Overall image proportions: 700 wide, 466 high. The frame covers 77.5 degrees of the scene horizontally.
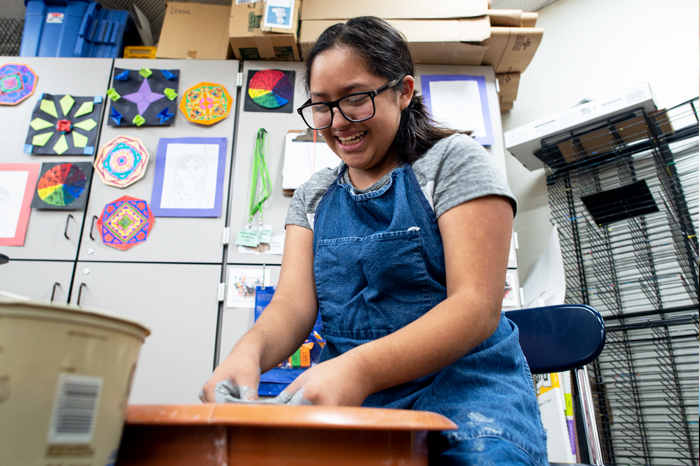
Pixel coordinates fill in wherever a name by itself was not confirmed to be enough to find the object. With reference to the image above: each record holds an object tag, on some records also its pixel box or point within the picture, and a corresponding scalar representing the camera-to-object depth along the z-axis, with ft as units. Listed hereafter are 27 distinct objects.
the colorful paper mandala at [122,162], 6.01
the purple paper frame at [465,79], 6.38
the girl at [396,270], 1.77
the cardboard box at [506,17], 6.16
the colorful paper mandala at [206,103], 6.26
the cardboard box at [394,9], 6.12
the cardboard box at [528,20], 6.21
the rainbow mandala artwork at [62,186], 5.92
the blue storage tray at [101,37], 6.93
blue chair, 2.77
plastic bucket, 0.75
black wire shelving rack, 5.31
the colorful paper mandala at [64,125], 6.23
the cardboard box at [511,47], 6.14
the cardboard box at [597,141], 6.04
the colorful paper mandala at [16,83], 6.45
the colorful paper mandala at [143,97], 6.27
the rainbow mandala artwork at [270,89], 6.35
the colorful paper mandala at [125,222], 5.73
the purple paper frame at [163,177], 5.83
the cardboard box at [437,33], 6.05
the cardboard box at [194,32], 6.63
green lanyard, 5.85
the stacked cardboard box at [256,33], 6.03
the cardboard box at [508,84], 6.88
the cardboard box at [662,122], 5.73
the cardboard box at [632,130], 5.79
